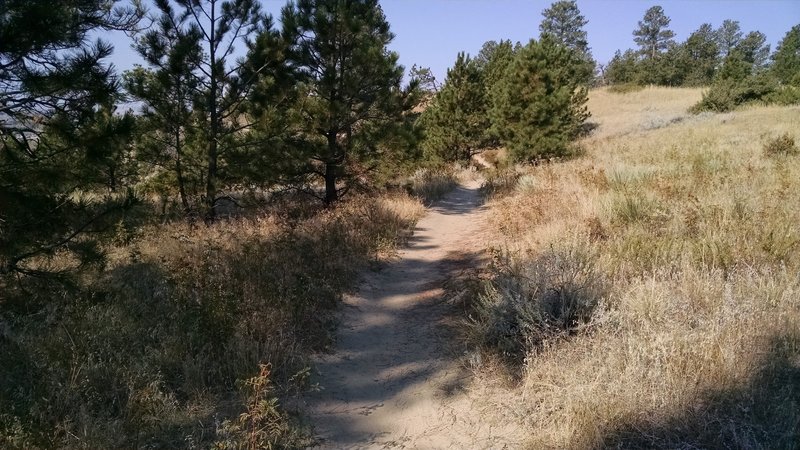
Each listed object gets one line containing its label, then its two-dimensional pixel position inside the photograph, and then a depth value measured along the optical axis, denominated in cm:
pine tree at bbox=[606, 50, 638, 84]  5879
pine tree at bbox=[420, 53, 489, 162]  2394
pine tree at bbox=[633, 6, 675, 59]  7556
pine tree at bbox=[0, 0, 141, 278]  381
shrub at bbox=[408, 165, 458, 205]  1546
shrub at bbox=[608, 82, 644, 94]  4884
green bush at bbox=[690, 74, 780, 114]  2869
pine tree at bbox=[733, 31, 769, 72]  7225
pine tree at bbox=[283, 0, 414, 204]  1009
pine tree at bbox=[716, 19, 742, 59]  7988
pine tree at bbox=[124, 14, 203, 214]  845
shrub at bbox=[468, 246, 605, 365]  392
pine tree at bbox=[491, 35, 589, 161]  1817
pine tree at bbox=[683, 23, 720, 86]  5739
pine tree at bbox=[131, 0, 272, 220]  848
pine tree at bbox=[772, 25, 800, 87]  3734
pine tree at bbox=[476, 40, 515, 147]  2514
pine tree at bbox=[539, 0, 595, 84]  6971
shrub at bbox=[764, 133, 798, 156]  1001
